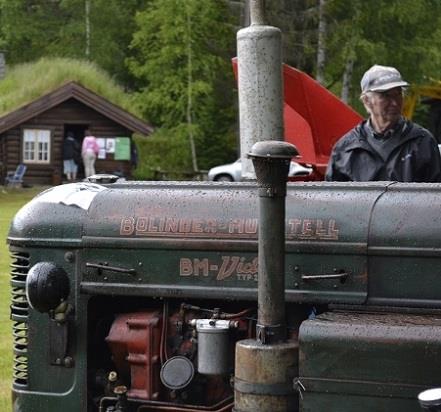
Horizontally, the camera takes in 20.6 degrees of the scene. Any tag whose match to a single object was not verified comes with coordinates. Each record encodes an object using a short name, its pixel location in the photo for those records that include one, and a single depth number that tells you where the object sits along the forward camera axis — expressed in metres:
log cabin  33.75
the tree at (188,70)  36.97
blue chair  32.97
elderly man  4.57
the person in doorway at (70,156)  34.00
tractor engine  3.48
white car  31.28
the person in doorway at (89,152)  33.19
